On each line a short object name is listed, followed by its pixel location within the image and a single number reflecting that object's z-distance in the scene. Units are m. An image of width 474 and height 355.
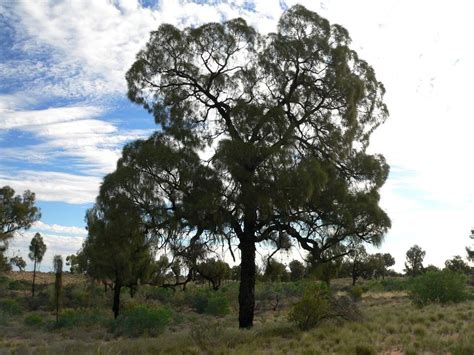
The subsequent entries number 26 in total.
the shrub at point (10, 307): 33.66
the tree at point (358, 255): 17.28
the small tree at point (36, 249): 48.34
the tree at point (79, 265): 35.34
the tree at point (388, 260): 87.03
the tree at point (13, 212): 34.22
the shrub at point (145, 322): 21.98
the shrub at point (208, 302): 33.19
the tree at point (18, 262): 39.66
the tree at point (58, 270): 31.55
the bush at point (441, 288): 24.30
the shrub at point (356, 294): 36.86
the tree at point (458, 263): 66.39
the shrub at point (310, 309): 14.91
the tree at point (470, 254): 62.44
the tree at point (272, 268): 17.59
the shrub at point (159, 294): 42.09
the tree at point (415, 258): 78.75
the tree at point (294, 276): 67.12
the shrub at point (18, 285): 51.56
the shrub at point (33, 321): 28.25
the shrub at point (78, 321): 27.14
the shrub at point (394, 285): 44.80
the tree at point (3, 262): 33.81
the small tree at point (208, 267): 17.08
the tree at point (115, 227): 15.59
